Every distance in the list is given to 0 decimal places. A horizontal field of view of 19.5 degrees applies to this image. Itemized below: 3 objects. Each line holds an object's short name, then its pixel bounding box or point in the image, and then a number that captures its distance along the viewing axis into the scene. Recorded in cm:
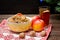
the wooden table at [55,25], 106
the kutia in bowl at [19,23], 111
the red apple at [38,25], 114
